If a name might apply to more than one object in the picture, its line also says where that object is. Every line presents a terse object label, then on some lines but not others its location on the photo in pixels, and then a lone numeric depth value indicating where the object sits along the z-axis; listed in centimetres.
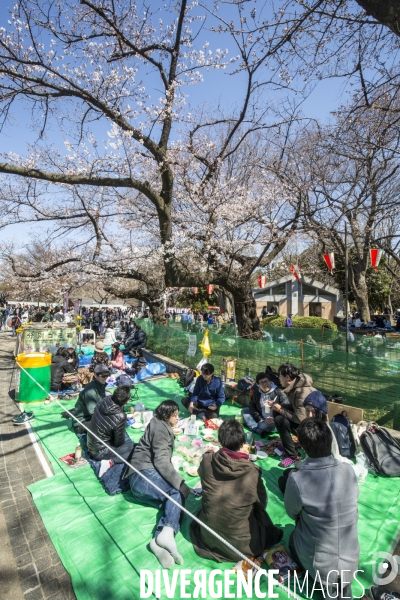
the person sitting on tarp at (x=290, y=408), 470
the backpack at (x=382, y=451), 426
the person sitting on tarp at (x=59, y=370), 830
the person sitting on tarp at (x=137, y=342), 1313
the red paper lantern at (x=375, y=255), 1264
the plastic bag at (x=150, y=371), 966
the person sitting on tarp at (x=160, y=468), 341
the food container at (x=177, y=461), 421
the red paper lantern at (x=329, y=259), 1400
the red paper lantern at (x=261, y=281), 1998
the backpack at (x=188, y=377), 822
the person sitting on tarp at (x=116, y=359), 995
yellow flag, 842
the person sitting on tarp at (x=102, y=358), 682
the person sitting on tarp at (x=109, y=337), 1492
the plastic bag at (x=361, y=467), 410
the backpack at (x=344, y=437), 450
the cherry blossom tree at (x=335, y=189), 1277
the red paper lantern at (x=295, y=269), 1828
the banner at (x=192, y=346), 949
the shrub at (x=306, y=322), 2197
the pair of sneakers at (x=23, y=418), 631
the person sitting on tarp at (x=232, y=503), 278
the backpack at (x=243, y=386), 714
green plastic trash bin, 746
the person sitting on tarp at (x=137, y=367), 1023
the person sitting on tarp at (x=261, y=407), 543
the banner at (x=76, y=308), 2294
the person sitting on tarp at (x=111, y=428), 436
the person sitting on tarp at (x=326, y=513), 238
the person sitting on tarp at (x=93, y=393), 552
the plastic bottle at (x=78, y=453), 476
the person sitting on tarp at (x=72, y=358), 917
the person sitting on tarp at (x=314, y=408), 382
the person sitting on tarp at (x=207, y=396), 618
